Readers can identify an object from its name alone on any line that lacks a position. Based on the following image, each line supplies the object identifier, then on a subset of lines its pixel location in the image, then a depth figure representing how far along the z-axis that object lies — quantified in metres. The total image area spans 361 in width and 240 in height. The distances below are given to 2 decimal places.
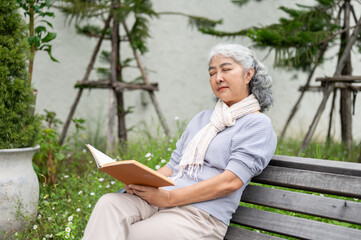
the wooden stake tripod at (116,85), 5.24
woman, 1.94
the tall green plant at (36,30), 3.61
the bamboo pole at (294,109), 5.55
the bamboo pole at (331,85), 4.61
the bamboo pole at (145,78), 5.37
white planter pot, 2.98
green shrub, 3.09
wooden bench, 1.84
